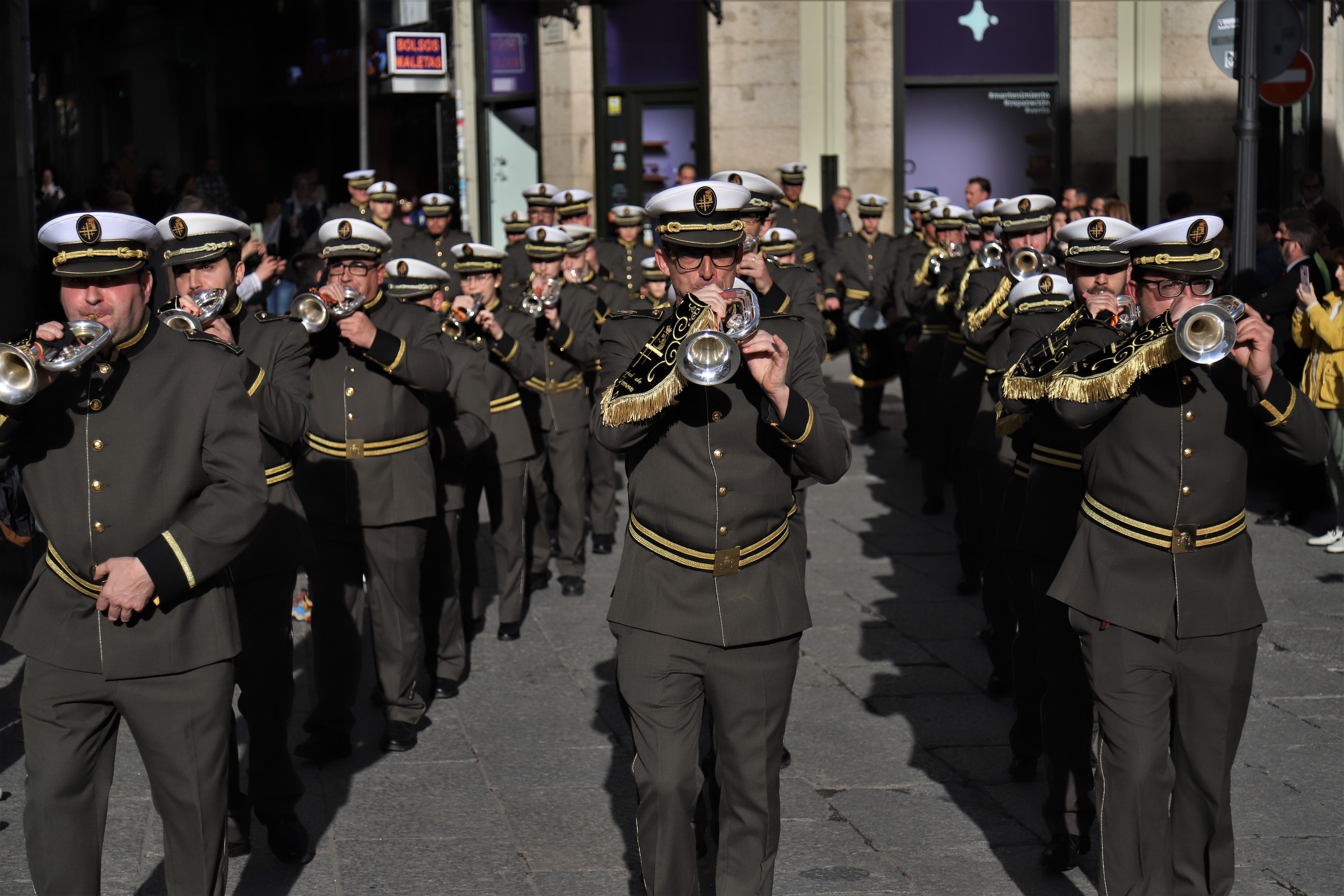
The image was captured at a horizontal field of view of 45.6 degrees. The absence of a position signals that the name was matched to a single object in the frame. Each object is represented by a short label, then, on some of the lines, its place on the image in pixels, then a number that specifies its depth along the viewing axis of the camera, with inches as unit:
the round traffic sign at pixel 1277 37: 418.0
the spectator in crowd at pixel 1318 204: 503.8
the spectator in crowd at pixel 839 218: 703.1
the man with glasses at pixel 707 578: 180.7
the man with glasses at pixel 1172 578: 190.9
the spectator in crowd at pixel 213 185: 863.7
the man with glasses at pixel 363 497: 274.8
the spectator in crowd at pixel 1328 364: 413.4
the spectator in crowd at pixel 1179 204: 610.9
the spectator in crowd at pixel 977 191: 623.5
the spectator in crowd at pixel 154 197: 810.8
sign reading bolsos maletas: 849.5
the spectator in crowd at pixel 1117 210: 495.5
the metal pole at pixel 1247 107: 419.2
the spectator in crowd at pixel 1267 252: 477.7
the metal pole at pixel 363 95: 737.6
